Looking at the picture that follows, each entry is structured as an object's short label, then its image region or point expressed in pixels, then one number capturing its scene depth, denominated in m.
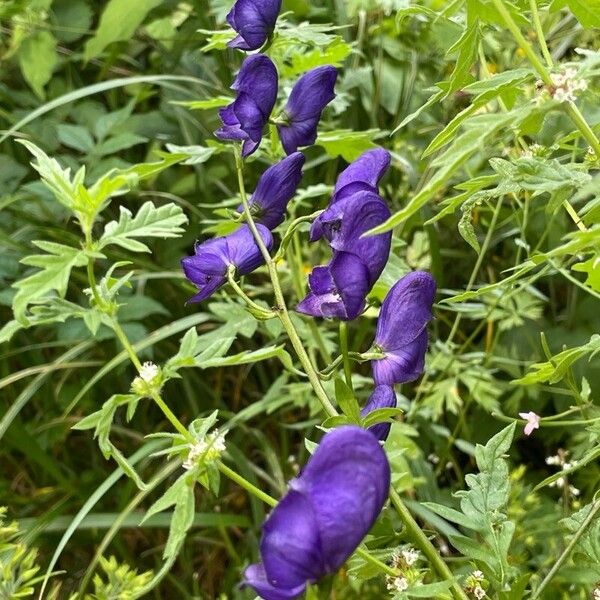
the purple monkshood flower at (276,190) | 0.61
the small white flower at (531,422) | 0.68
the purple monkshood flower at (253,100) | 0.61
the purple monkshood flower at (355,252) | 0.51
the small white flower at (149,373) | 0.61
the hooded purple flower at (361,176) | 0.54
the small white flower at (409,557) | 0.51
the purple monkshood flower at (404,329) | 0.53
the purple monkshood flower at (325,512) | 0.38
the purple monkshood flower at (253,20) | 0.62
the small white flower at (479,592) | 0.53
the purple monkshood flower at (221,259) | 0.59
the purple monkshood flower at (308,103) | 0.64
